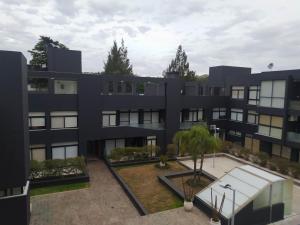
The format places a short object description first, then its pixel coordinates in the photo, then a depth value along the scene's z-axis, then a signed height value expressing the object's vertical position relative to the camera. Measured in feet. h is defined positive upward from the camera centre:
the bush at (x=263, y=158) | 89.71 -23.56
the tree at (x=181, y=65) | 217.15 +24.45
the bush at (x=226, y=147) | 107.65 -23.64
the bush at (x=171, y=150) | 95.76 -22.70
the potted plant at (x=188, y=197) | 55.98 -25.94
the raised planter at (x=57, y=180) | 68.54 -25.98
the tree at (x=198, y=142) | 67.67 -13.62
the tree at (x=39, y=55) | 169.58 +24.02
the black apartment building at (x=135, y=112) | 84.89 -7.85
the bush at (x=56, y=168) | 71.85 -23.74
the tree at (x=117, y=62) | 204.23 +24.48
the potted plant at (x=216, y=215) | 50.49 -25.54
